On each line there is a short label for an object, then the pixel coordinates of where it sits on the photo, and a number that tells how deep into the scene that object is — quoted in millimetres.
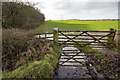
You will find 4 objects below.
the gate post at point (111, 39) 6545
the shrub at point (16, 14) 8375
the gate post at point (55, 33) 6471
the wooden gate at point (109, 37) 6484
